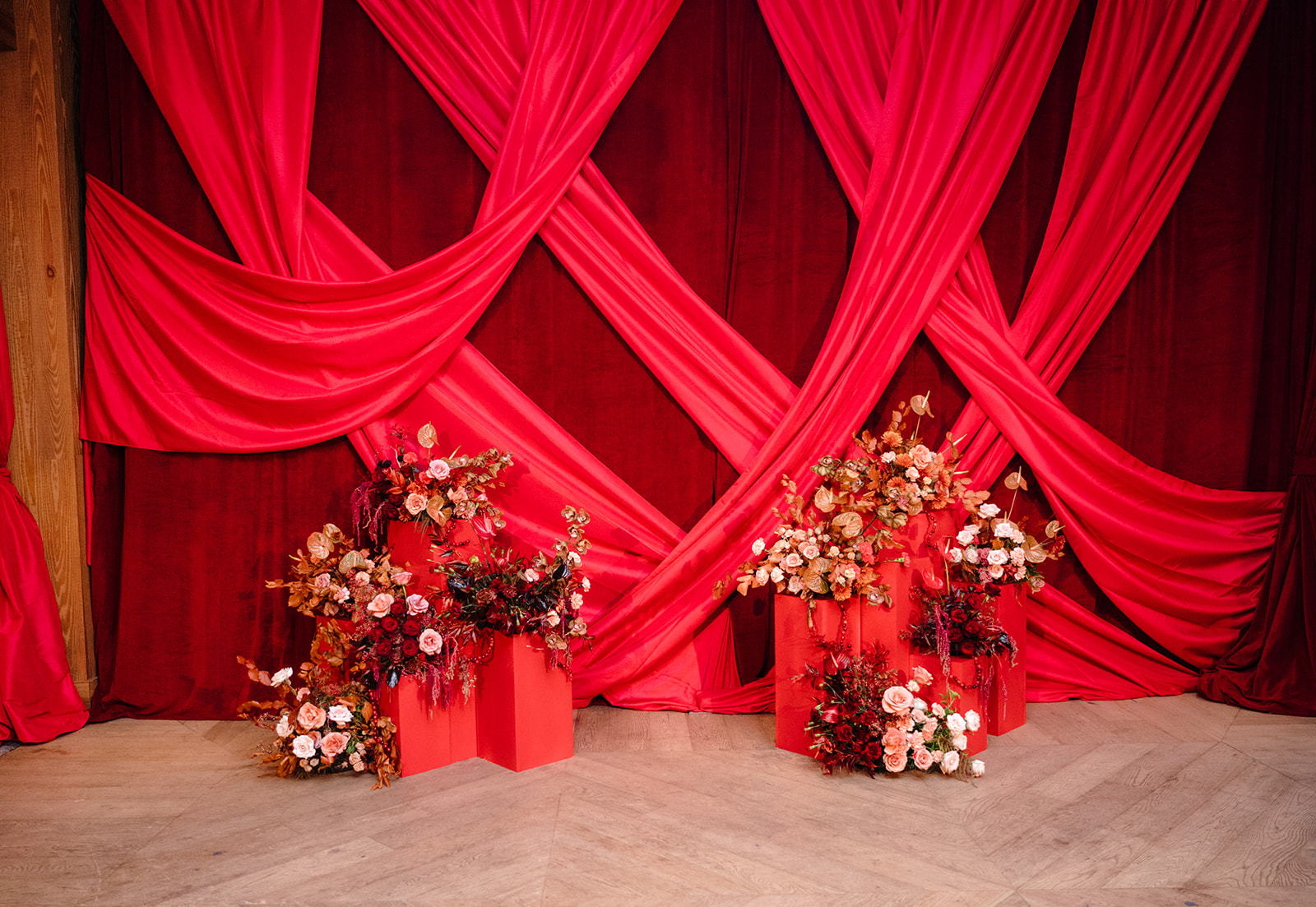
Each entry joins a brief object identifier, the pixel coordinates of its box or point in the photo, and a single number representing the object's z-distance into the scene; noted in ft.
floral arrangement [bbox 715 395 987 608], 10.34
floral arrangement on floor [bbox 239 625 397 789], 9.90
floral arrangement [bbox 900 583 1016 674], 10.21
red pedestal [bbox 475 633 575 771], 10.19
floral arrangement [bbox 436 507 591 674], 10.18
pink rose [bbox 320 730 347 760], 9.89
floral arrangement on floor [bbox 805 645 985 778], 9.77
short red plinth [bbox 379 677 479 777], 10.09
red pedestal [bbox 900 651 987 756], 10.38
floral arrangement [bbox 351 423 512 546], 10.45
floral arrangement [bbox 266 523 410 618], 10.14
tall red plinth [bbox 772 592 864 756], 10.50
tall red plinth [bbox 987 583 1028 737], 11.10
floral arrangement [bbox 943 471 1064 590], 10.66
